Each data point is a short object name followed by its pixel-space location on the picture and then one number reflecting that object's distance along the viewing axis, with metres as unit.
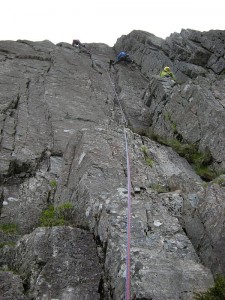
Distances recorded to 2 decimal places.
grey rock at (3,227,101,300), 4.71
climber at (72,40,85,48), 24.94
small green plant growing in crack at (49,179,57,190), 9.36
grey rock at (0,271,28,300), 4.46
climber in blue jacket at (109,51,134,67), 23.46
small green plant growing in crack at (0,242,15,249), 6.54
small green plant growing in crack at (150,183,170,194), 7.24
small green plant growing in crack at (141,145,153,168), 8.93
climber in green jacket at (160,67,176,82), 17.23
